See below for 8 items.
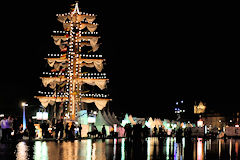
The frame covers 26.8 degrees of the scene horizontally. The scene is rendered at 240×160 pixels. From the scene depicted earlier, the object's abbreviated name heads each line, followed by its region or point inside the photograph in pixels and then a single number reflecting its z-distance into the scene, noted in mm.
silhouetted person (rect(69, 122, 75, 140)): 37869
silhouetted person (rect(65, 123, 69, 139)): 37612
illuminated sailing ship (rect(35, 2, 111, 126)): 58250
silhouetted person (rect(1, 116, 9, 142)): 27562
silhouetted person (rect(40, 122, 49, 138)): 36028
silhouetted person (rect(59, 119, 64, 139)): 36394
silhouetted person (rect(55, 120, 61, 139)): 36075
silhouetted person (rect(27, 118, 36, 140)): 32094
